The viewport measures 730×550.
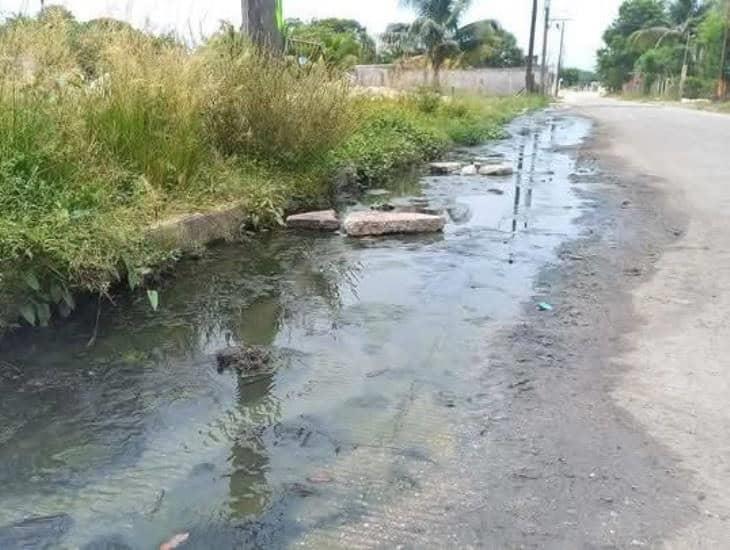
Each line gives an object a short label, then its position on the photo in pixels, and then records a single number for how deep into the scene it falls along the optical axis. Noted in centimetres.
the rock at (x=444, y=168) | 1052
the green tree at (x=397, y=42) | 3534
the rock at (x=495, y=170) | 1023
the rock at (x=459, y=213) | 700
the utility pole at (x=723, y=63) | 4259
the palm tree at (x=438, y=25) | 3447
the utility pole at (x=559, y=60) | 6506
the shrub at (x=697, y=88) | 4756
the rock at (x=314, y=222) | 636
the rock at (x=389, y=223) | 617
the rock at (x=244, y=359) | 340
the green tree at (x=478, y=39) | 3719
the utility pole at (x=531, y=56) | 4081
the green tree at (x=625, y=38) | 6875
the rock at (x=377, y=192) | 839
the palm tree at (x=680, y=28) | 5588
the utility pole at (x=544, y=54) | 4822
